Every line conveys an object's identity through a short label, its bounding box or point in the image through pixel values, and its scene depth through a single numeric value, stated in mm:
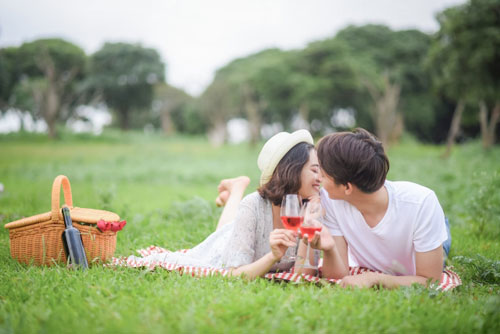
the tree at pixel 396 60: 33062
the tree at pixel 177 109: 51219
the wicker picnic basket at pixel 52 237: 3783
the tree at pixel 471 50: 13469
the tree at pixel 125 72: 38375
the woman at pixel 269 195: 3252
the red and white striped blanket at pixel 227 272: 3283
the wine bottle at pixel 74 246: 3583
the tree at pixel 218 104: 37406
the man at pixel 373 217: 2969
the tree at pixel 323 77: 30594
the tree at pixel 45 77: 26672
